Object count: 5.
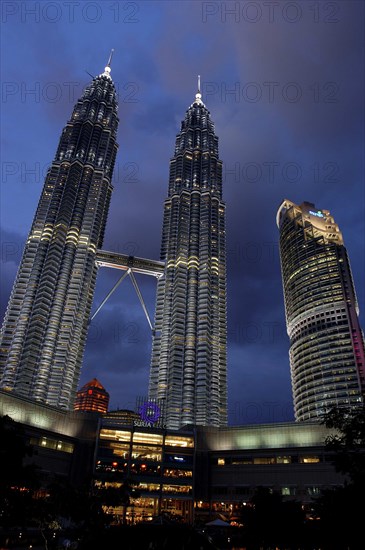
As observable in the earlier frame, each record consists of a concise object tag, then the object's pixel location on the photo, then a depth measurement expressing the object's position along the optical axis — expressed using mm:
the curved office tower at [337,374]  180750
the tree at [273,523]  46719
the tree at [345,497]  26922
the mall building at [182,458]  110625
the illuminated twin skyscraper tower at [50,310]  161375
